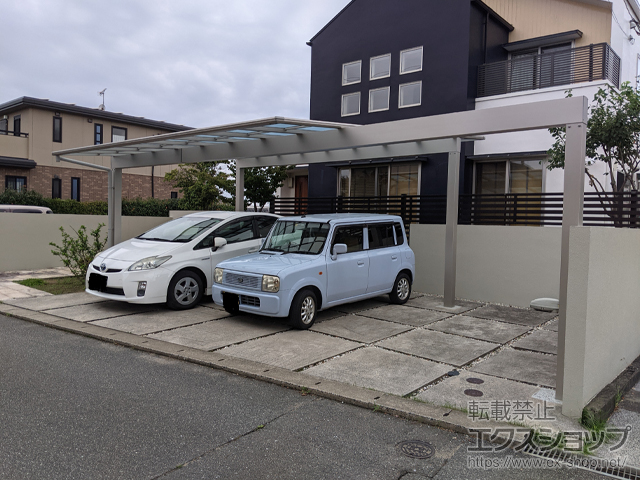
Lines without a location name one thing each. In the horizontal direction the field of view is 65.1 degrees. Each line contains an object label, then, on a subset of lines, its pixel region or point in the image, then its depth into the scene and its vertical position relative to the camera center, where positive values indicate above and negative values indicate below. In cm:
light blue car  695 -76
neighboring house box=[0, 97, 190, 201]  2384 +347
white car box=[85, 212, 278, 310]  780 -71
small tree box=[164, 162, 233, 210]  2278 +144
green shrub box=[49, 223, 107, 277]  1051 -84
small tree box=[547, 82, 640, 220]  957 +182
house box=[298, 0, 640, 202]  1343 +450
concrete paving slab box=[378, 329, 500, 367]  591 -159
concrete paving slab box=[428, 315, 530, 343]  698 -158
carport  532 +131
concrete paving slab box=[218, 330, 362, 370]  566 -160
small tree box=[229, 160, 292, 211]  2053 +147
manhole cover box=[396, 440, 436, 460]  352 -165
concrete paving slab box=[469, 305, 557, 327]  813 -157
